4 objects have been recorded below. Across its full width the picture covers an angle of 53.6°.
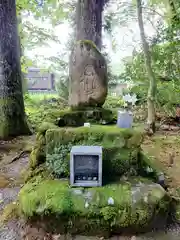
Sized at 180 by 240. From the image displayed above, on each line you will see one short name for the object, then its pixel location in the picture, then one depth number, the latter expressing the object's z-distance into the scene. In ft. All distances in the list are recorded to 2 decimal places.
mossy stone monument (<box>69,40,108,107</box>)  7.62
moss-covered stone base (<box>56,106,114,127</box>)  7.79
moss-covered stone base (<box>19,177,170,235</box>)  5.32
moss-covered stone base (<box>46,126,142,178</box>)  6.48
